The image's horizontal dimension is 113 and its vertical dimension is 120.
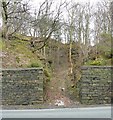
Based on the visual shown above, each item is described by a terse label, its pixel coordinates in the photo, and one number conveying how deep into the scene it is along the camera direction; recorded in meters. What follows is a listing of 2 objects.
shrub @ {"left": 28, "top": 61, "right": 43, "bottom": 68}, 9.47
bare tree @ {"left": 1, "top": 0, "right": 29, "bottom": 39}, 12.22
